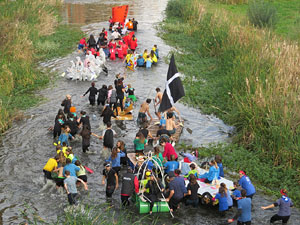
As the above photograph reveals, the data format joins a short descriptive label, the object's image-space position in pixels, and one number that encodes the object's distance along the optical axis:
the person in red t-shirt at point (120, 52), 30.06
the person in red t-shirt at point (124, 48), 30.17
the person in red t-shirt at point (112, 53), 29.94
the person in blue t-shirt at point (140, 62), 28.80
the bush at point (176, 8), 43.12
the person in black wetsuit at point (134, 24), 39.06
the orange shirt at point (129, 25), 39.03
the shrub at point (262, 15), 33.72
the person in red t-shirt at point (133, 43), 31.28
